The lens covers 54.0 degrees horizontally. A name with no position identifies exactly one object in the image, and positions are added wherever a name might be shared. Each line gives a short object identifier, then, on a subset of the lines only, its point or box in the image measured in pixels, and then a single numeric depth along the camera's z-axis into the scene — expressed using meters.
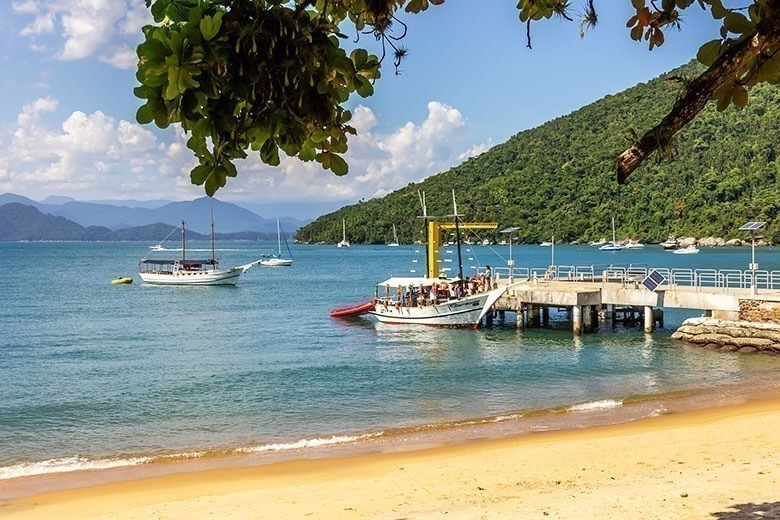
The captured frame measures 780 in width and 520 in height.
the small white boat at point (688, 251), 117.94
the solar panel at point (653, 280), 32.62
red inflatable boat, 43.62
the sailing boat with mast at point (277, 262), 120.81
